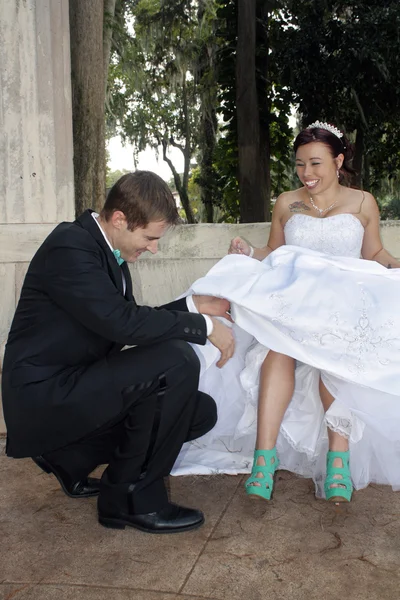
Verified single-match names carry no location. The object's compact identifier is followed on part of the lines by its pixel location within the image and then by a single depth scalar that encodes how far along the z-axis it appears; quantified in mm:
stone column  4270
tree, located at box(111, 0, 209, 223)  11789
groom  2338
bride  2662
